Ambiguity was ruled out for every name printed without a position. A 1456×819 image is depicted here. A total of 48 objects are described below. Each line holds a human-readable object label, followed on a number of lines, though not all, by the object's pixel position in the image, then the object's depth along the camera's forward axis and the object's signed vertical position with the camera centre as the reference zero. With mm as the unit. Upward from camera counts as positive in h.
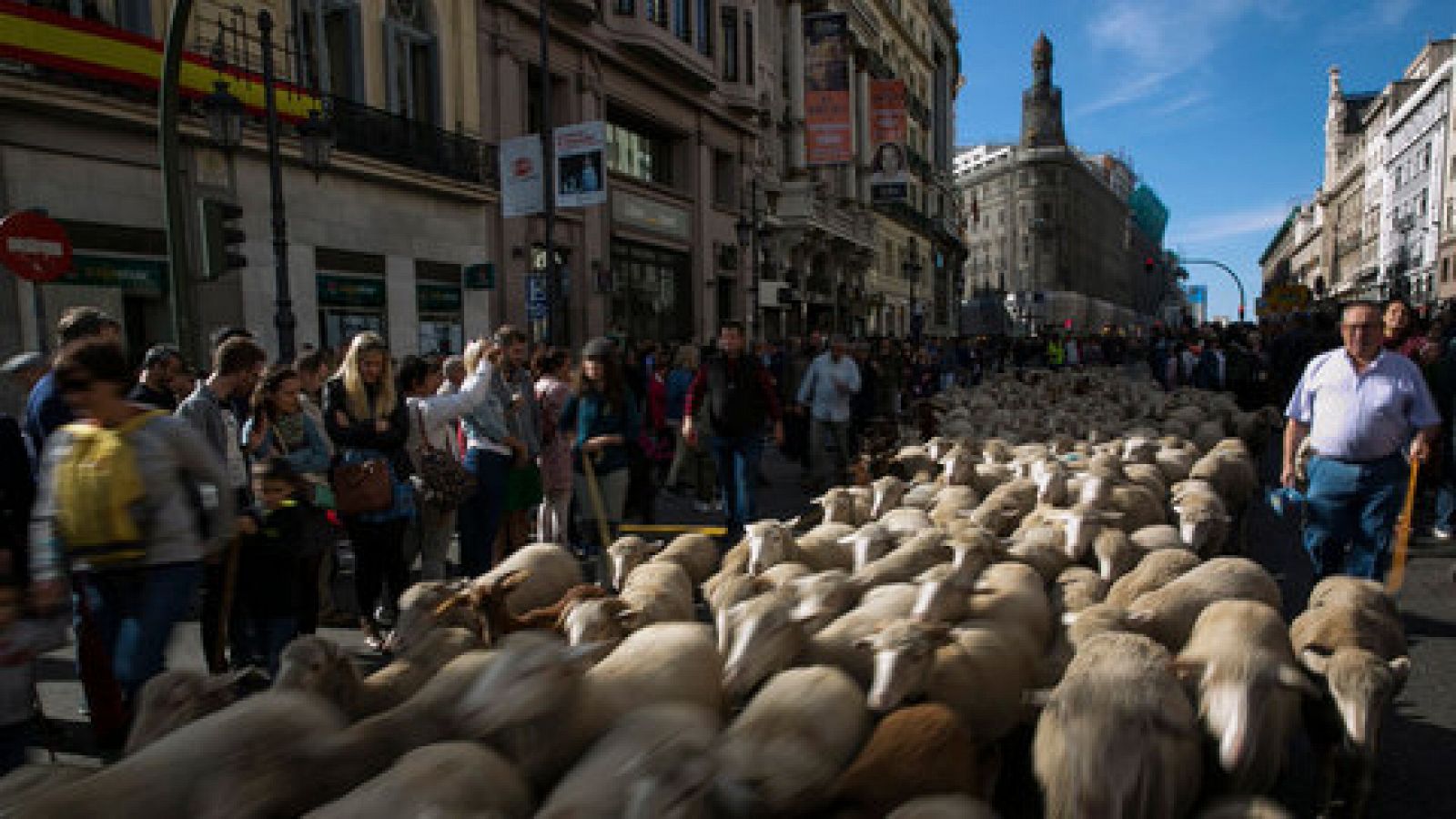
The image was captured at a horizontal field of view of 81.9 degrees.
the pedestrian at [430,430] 5582 -492
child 4391 -1032
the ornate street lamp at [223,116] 9086 +2657
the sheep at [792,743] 2621 -1333
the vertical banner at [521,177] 14719 +3129
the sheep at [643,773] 2359 -1267
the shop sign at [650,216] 23000 +3894
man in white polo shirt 4586 -590
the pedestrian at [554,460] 6801 -864
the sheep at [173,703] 2949 -1225
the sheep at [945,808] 2416 -1362
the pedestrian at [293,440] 4750 -462
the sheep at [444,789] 2340 -1251
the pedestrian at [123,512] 3162 -571
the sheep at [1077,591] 4441 -1367
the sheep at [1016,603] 4031 -1296
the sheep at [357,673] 3297 -1332
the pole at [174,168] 7180 +1717
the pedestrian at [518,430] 6160 -580
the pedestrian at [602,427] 6609 -602
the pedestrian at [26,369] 5016 -16
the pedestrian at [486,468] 5902 -802
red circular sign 6492 +954
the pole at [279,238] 10719 +1577
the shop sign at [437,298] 17625 +1230
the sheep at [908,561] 4773 -1285
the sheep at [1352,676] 2963 -1306
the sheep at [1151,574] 4438 -1289
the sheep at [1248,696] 2852 -1290
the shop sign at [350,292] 15461 +1254
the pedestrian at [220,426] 4473 -349
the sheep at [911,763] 2723 -1410
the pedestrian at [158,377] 5051 -84
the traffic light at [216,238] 7695 +1144
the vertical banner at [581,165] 14430 +3255
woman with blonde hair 4910 -454
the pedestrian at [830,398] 9422 -588
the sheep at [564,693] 2871 -1283
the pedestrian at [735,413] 7066 -556
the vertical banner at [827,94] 27703 +8458
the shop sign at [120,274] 11648 +1308
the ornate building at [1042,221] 99188 +14874
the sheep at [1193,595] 3906 -1256
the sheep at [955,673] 3270 -1351
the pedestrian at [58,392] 4312 -141
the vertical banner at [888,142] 33938 +8538
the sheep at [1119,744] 2578 -1315
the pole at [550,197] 13664 +2627
